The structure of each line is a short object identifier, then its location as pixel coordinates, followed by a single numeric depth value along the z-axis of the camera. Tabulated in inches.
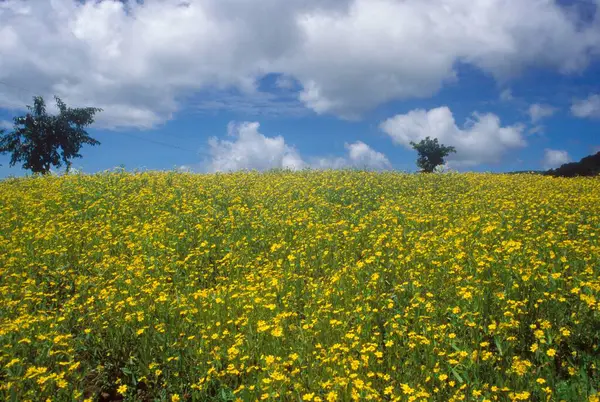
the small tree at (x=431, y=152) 1867.6
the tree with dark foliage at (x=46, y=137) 1526.8
